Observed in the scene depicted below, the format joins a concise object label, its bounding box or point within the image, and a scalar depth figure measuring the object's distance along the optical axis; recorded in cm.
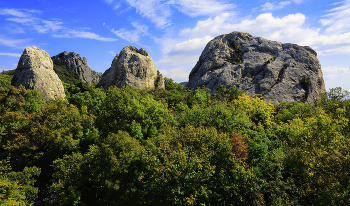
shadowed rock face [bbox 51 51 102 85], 14712
